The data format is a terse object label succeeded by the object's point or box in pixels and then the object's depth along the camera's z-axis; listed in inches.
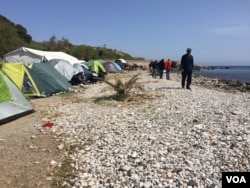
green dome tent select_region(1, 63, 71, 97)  413.6
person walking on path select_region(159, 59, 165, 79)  757.3
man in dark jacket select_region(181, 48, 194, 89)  434.1
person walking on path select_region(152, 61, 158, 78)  856.8
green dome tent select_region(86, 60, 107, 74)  823.4
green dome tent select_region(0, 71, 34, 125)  281.9
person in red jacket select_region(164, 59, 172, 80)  771.9
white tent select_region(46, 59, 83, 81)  603.7
